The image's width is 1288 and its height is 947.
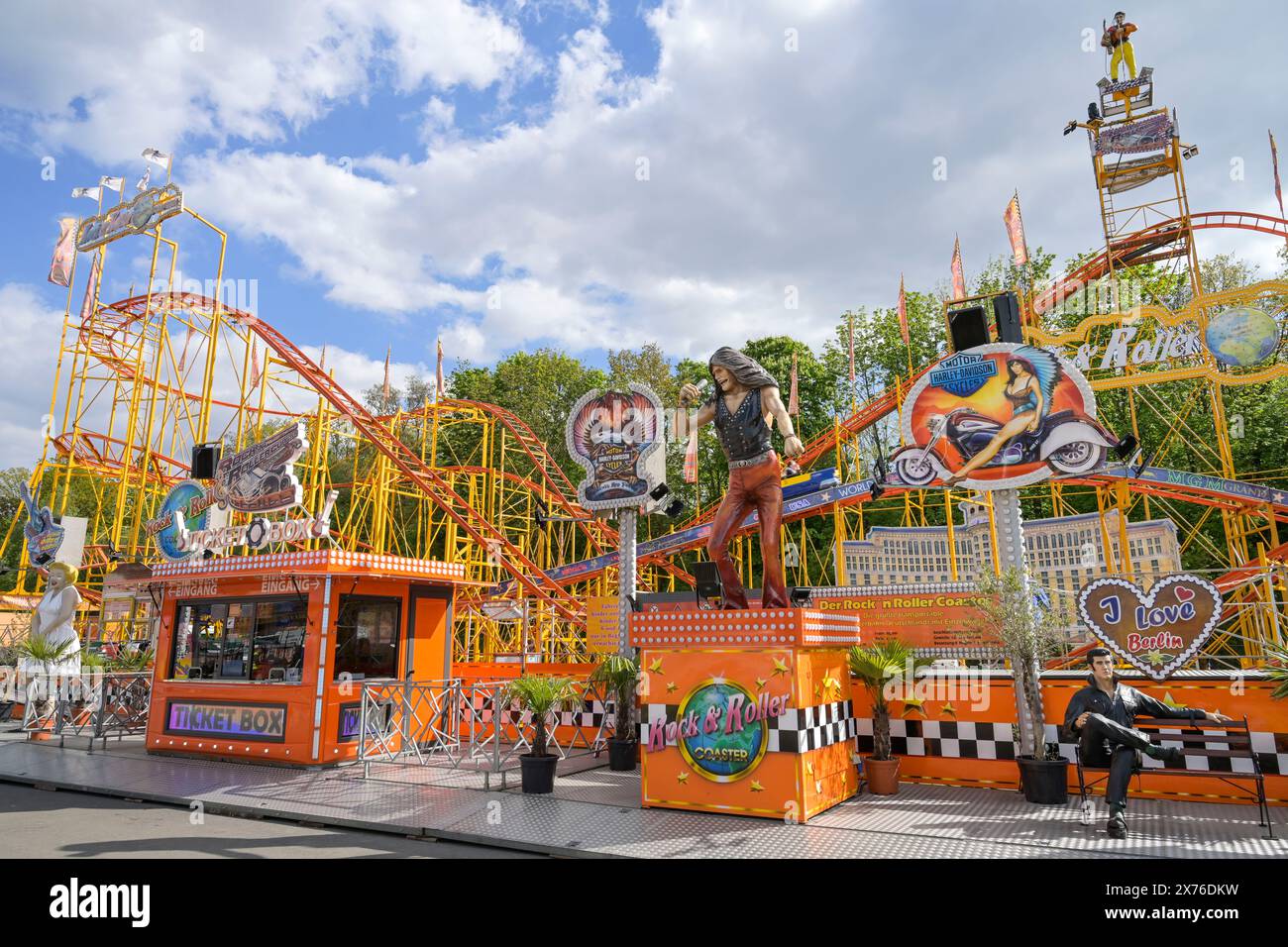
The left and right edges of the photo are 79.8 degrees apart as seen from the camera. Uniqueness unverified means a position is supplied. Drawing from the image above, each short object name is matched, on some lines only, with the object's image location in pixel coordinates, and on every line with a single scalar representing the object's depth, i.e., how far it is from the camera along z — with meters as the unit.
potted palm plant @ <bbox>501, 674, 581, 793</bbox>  7.89
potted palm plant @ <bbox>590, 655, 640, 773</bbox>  9.83
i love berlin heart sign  7.31
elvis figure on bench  6.01
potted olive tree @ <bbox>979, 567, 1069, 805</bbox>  7.07
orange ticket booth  9.95
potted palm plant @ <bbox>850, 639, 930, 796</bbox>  7.72
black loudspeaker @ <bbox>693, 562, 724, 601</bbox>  7.74
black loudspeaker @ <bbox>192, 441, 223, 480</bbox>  13.75
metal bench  6.18
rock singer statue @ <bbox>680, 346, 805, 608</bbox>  7.62
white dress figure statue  14.12
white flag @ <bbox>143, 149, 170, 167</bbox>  21.31
